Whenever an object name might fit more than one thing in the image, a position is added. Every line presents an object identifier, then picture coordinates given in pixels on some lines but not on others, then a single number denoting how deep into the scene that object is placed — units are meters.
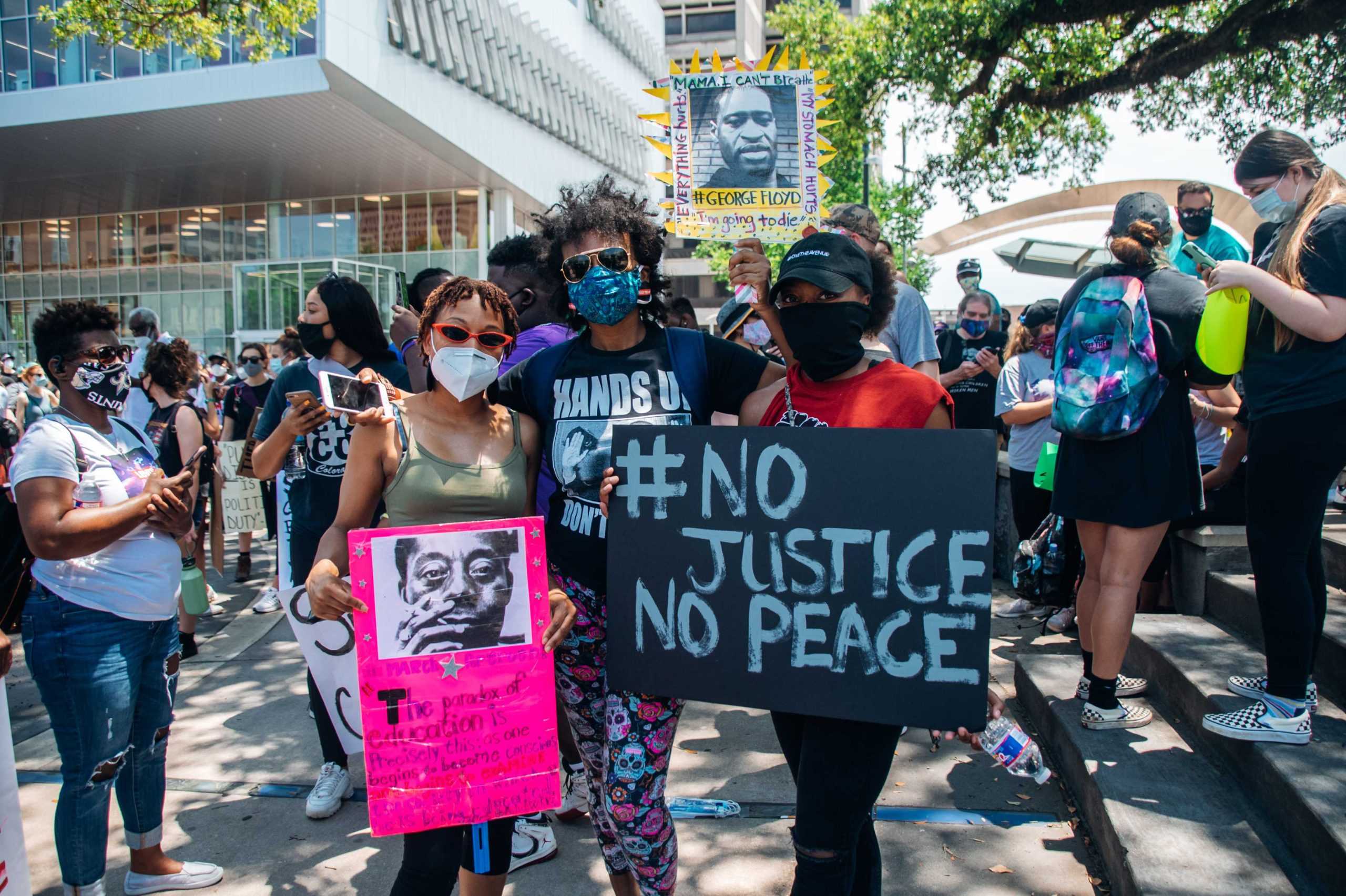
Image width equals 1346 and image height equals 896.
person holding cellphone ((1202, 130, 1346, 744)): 3.12
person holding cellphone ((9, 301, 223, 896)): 2.76
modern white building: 22.44
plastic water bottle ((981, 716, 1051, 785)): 2.16
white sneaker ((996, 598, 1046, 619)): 6.43
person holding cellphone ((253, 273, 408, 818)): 3.86
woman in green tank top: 2.47
